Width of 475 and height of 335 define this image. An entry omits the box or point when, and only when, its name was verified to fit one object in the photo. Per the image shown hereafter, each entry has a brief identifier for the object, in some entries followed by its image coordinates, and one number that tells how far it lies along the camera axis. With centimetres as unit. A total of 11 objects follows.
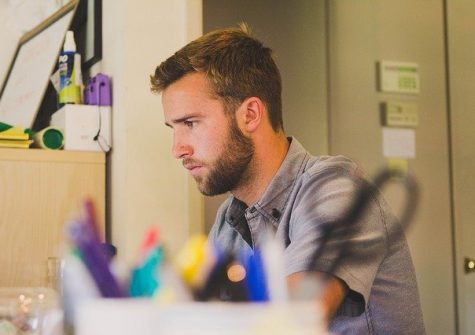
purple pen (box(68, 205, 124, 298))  59
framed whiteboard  212
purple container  197
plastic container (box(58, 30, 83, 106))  199
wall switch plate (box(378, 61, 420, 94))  248
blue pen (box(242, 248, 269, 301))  63
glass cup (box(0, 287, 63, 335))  109
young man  142
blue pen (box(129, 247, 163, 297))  64
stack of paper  189
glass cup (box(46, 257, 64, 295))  163
